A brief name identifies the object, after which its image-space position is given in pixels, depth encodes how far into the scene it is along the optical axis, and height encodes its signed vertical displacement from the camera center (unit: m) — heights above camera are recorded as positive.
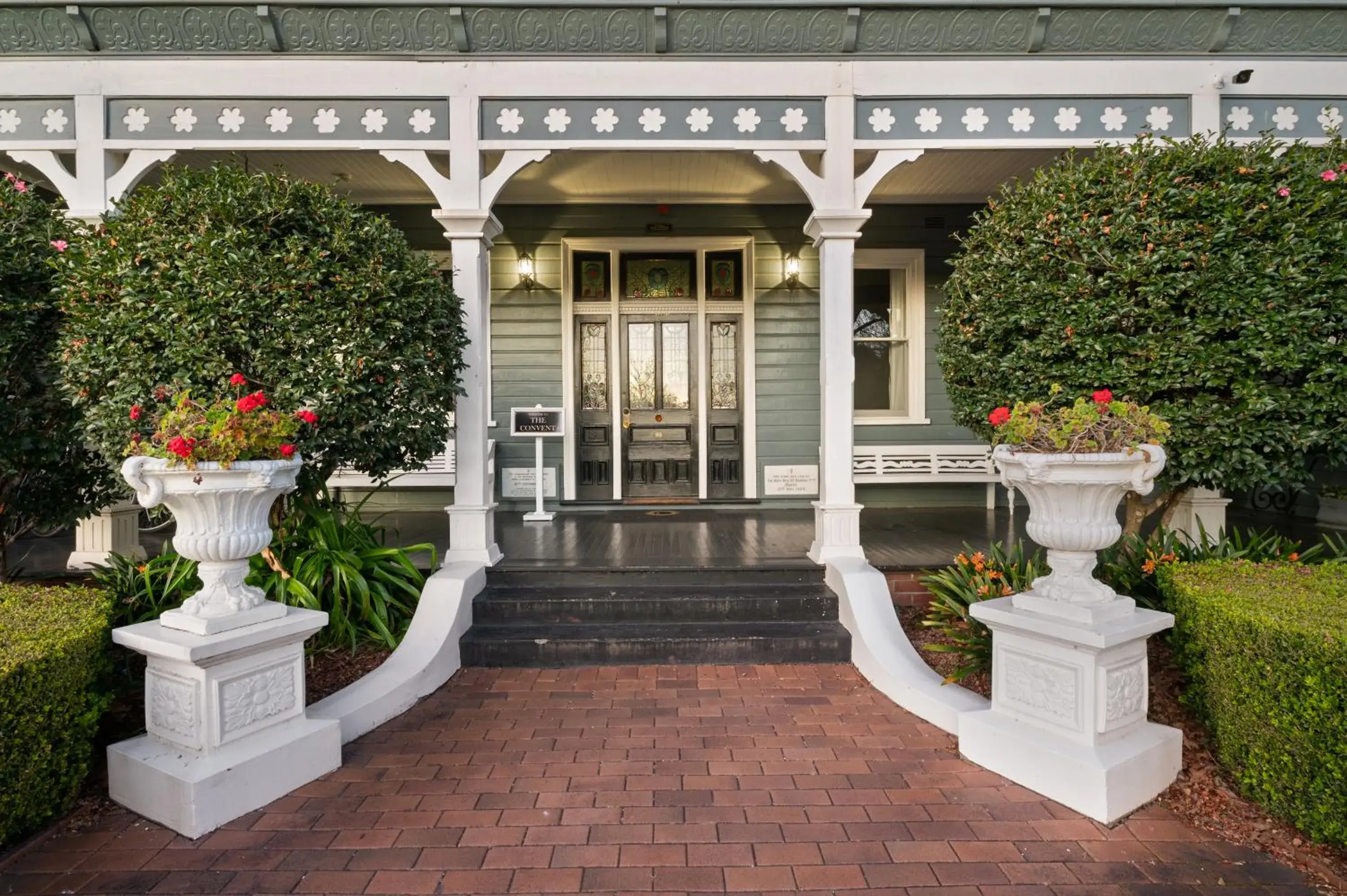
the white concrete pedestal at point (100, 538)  4.75 -0.65
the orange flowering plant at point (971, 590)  3.52 -0.86
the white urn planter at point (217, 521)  2.54 -0.29
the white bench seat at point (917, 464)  6.97 -0.21
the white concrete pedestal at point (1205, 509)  4.73 -0.48
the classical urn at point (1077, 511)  2.63 -0.28
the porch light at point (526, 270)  6.85 +1.82
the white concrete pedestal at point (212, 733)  2.44 -1.11
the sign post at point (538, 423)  6.46 +0.22
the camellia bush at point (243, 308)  3.29 +0.70
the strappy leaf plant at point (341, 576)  3.76 -0.75
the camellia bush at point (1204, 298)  3.27 +0.73
